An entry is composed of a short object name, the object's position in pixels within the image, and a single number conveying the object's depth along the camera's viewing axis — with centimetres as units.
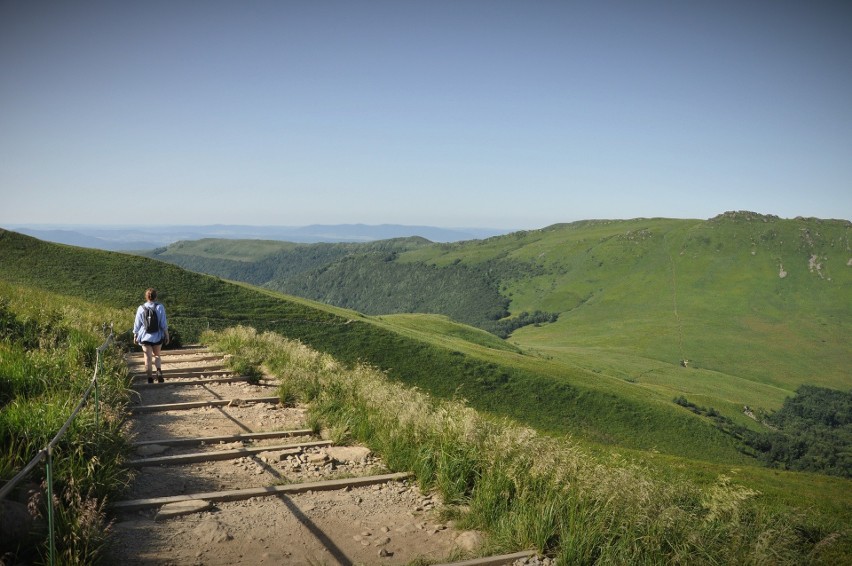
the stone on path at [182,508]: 692
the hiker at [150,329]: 1452
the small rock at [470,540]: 671
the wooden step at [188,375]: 1514
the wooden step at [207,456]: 864
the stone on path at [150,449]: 932
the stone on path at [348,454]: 973
